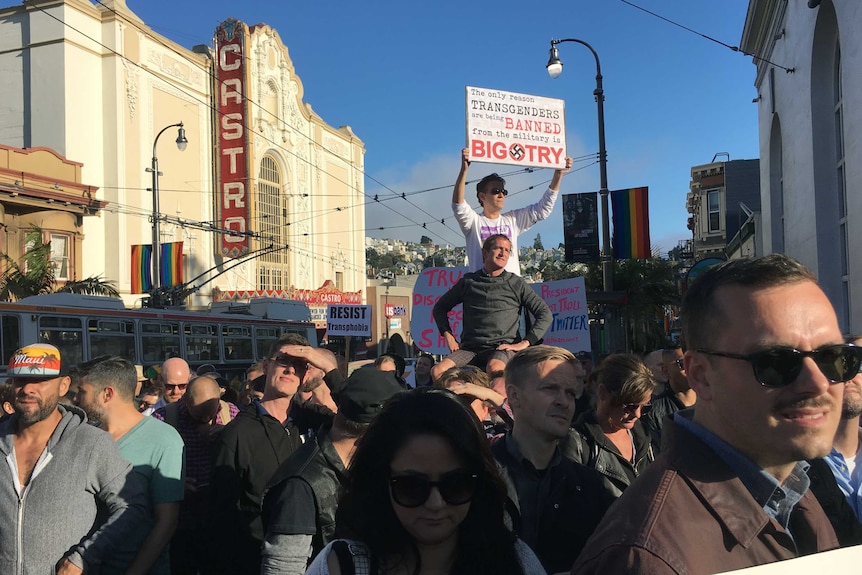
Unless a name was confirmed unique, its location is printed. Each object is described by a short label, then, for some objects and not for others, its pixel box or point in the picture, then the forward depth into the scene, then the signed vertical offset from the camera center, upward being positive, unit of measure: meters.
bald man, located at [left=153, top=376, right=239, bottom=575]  4.66 -0.86
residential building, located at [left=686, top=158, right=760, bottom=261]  36.84 +5.76
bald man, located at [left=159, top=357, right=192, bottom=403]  5.99 -0.58
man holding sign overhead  5.91 +0.80
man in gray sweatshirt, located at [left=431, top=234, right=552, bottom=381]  5.21 -0.03
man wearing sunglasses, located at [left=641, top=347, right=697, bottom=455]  4.87 -0.72
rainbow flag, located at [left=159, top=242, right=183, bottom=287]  28.41 +1.94
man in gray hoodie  3.36 -0.86
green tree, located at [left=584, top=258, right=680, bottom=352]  19.48 +0.10
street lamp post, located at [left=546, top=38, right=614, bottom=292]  14.50 +2.82
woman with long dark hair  1.98 -0.58
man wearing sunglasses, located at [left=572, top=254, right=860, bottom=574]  1.39 -0.29
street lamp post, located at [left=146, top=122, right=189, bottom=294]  23.12 +3.41
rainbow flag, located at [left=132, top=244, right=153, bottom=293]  28.75 +1.83
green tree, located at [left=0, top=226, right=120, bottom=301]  20.31 +1.13
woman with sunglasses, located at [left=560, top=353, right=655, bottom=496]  3.50 -0.67
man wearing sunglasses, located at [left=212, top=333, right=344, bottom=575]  3.92 -0.86
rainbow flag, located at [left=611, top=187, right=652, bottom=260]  14.71 +1.65
